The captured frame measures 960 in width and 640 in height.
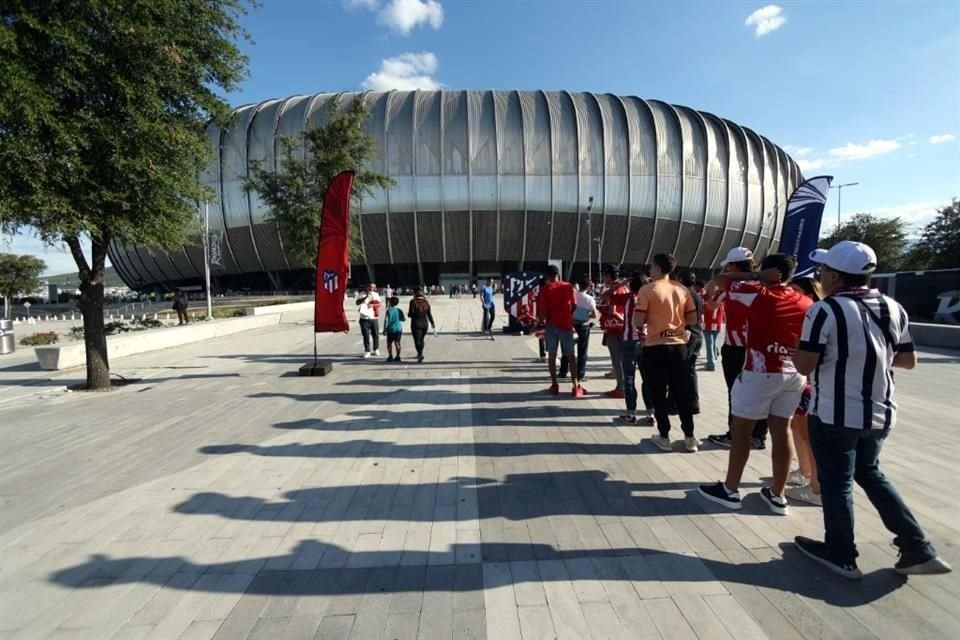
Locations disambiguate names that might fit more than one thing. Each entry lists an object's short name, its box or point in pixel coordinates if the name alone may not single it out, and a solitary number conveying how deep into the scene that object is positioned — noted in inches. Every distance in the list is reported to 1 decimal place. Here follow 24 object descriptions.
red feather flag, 368.5
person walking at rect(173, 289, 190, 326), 840.9
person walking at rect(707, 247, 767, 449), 176.7
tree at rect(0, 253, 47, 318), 2123.5
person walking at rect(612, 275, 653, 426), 238.4
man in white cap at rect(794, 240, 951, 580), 104.9
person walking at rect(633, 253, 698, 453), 191.8
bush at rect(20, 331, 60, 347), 695.7
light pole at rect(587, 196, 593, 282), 1891.5
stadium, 1909.4
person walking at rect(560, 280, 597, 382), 324.8
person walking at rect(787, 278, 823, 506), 149.9
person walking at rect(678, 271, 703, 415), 219.0
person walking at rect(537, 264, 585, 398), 285.7
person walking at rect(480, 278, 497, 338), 650.8
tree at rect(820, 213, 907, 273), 1937.7
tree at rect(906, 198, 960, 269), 1507.4
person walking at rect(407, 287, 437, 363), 430.3
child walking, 446.9
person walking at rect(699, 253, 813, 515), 137.1
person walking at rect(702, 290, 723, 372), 383.2
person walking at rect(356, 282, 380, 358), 473.4
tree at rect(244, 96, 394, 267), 892.6
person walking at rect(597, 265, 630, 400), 290.2
